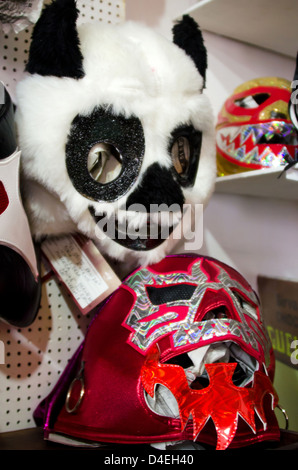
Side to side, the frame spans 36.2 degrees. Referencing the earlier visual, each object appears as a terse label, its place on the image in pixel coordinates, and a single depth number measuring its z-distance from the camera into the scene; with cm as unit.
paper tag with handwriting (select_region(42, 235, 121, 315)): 87
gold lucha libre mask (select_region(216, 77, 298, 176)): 103
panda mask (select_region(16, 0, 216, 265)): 71
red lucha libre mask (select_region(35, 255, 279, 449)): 66
